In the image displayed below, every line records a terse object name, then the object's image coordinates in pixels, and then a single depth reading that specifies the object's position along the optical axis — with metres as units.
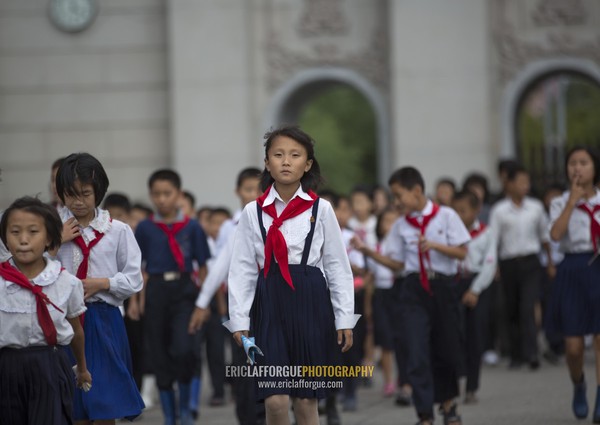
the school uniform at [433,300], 19.64
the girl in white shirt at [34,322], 12.89
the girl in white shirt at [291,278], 14.28
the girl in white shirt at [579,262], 20.23
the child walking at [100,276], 14.63
